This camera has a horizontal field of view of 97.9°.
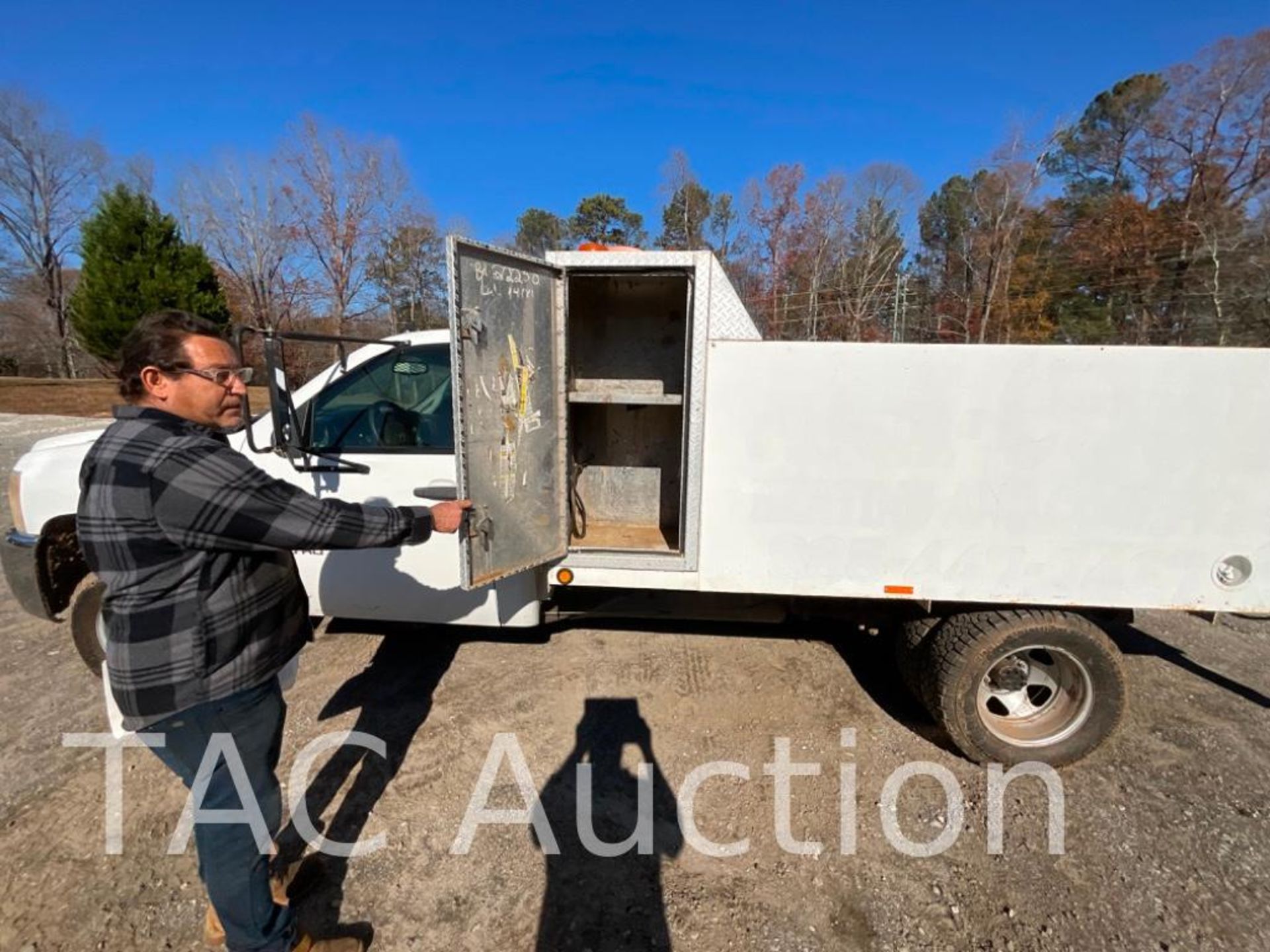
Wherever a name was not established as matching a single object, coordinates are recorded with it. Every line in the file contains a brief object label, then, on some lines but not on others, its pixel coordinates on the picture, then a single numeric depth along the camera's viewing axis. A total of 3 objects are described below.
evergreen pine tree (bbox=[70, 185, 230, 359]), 18.66
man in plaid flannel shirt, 1.42
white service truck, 2.36
